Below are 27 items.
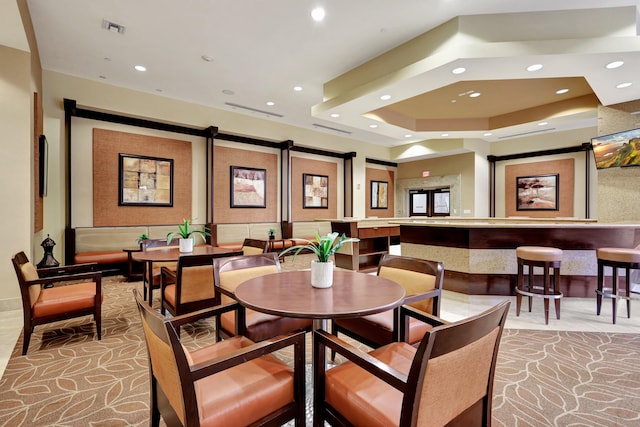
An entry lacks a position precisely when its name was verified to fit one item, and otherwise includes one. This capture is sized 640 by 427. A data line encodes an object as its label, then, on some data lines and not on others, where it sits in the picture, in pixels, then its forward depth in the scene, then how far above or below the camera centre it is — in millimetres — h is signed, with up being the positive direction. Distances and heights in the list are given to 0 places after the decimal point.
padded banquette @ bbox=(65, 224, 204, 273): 5414 -650
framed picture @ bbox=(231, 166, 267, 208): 7715 +638
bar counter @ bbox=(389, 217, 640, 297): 4043 -523
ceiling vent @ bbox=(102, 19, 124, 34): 3954 +2500
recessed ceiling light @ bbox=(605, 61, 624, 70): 3689 +1853
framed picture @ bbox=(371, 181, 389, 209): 10914 +625
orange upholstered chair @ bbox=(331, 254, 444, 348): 1938 -678
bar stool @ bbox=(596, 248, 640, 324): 3338 -604
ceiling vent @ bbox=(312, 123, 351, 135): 8594 +2486
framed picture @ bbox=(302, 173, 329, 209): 9117 +635
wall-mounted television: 4859 +1057
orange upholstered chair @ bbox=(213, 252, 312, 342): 2023 -668
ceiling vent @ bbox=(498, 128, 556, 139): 7773 +2158
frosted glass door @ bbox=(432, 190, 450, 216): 10445 +299
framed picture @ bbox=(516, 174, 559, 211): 8633 +565
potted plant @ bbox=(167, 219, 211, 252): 3670 -368
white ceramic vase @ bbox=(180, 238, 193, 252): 3664 -423
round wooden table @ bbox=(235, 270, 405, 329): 1470 -490
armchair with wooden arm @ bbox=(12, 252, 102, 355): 2605 -832
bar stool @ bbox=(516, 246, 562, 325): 3406 -646
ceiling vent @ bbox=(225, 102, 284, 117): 6912 +2495
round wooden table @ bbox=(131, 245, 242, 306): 3248 -529
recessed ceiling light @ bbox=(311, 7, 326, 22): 3613 +2447
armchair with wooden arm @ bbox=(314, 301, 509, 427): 984 -660
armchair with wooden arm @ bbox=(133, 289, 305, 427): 1097 -767
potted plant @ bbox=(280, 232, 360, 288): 1904 -354
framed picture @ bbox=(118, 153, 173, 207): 6137 +648
